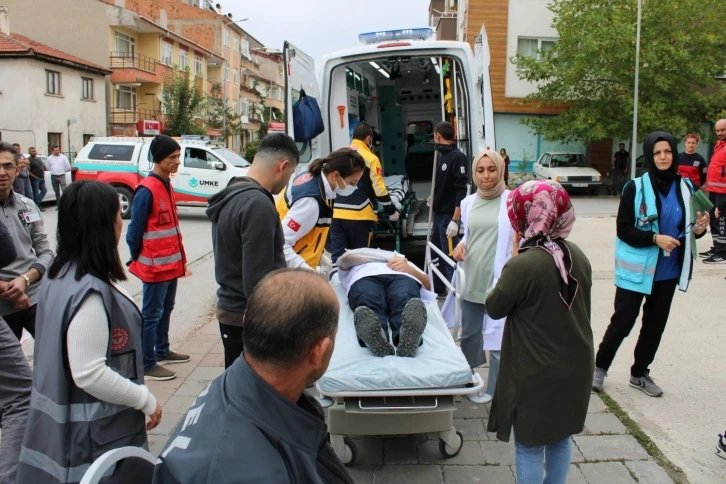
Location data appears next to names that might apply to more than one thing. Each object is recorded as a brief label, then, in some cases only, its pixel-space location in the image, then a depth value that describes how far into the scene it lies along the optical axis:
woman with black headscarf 4.30
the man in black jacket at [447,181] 6.91
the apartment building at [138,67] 34.44
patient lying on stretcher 3.62
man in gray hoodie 3.03
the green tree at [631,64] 21.67
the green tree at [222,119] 37.25
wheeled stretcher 3.27
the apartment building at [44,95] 26.25
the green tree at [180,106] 32.22
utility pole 18.43
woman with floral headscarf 2.63
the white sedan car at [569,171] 22.23
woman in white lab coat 4.13
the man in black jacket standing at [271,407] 1.35
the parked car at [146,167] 15.16
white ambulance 7.02
